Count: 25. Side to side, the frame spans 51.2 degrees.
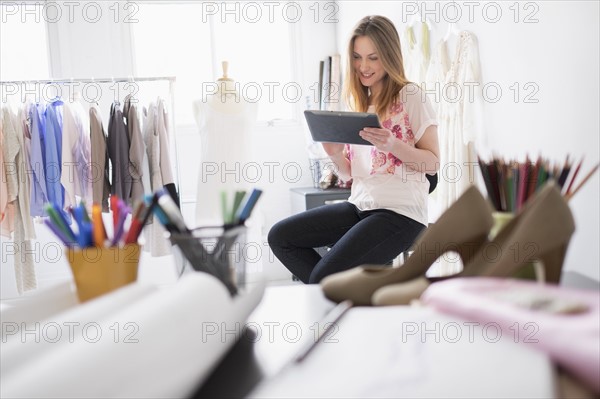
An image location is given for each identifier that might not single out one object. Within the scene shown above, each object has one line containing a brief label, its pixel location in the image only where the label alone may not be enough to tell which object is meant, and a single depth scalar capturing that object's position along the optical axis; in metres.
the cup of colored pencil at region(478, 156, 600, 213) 0.73
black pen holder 0.65
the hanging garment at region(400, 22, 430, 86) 3.02
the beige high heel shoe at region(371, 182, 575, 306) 0.68
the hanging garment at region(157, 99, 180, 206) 2.99
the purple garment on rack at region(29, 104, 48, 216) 2.98
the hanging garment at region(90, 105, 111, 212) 2.95
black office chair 2.09
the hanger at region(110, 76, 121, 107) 2.99
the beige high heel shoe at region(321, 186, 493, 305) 0.74
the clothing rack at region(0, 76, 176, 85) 2.87
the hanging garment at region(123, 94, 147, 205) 2.95
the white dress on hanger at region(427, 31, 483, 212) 2.55
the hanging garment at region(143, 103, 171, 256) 2.98
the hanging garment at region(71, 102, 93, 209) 2.98
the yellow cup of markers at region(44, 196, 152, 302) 0.63
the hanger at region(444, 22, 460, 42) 2.72
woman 1.93
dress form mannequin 2.49
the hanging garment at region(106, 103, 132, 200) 2.94
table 0.47
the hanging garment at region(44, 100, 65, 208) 2.98
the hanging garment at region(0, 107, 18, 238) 2.97
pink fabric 0.48
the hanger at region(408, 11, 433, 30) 3.05
